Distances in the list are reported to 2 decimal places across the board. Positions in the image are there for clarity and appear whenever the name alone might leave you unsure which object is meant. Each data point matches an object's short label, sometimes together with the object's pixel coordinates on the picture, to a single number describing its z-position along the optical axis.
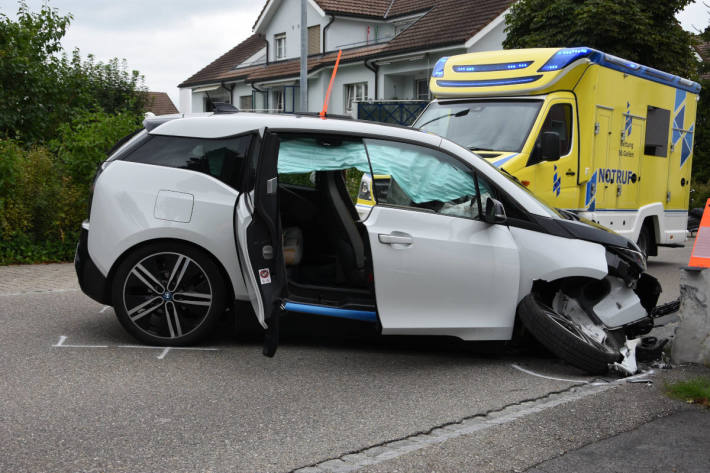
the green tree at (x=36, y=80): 15.92
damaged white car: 5.73
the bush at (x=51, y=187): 11.01
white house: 26.08
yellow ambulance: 10.09
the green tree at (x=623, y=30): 18.72
